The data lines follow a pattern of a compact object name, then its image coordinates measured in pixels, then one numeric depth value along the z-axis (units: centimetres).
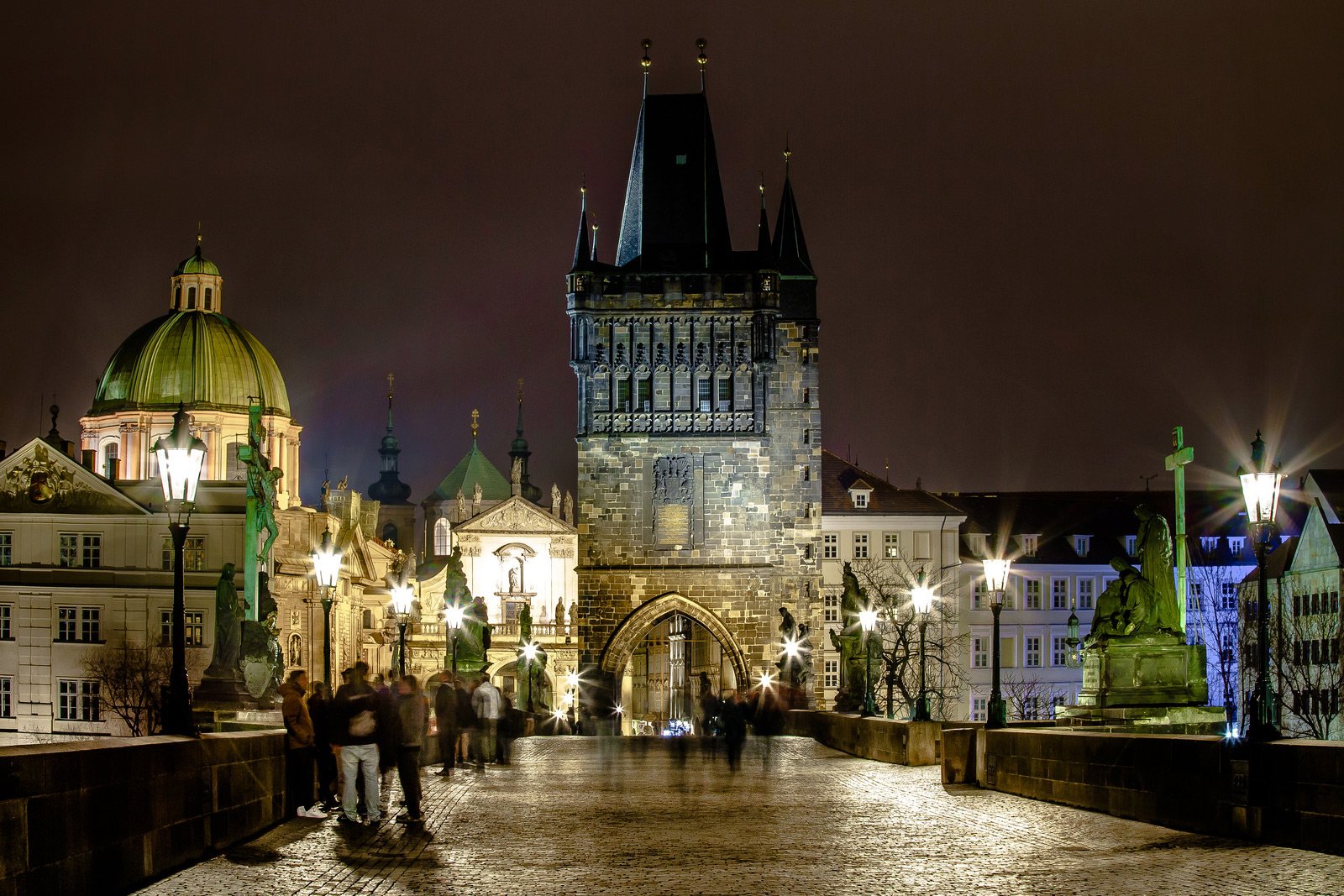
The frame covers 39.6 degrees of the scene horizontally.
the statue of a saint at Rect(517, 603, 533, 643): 4943
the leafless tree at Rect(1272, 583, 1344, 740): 5356
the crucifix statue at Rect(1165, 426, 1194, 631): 3631
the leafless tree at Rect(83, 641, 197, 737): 6644
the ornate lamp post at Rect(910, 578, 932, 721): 3428
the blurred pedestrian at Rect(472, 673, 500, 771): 2717
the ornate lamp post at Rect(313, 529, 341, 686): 2833
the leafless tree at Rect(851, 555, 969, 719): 6806
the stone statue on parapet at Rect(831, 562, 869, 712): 3844
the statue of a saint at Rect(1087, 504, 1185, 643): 2600
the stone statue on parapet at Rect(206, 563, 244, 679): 3114
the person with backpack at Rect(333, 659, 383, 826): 1633
